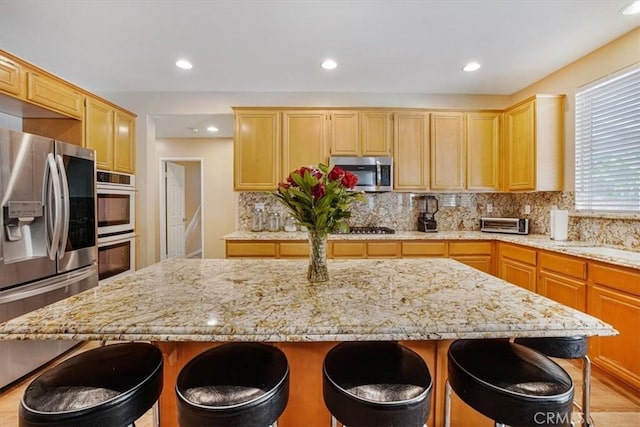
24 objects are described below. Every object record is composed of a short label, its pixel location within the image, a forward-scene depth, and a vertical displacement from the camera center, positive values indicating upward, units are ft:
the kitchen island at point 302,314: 3.18 -1.21
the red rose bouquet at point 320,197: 4.36 +0.20
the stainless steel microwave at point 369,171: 11.82 +1.54
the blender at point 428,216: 12.45 -0.26
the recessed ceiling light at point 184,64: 9.73 +4.83
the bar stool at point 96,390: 2.84 -1.85
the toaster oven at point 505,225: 11.44 -0.61
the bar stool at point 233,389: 2.96 -1.88
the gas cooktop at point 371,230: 12.09 -0.82
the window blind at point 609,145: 8.21 +1.92
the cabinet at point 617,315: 6.57 -2.43
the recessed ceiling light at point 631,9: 6.89 +4.68
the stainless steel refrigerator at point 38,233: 6.64 -0.53
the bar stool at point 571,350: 4.25 -2.00
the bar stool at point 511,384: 3.10 -1.90
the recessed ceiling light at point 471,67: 9.97 +4.82
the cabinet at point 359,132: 12.03 +3.12
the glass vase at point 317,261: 4.74 -0.82
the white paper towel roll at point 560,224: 9.68 -0.47
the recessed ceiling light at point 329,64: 9.72 +4.81
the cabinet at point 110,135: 9.96 +2.71
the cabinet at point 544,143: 10.37 +2.34
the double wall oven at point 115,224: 9.70 -0.47
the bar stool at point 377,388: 3.01 -1.89
